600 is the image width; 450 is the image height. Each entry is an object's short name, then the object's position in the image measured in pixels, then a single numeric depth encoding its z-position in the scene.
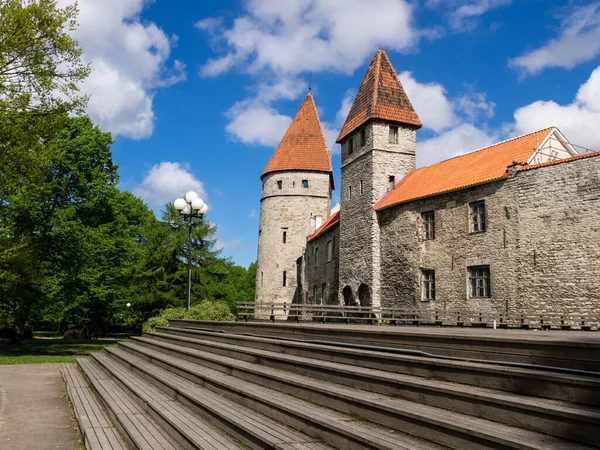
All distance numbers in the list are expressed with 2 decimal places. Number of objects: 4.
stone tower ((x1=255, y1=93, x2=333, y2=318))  38.62
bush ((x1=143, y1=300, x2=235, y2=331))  16.19
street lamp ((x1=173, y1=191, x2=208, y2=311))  14.52
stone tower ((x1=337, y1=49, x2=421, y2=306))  25.33
